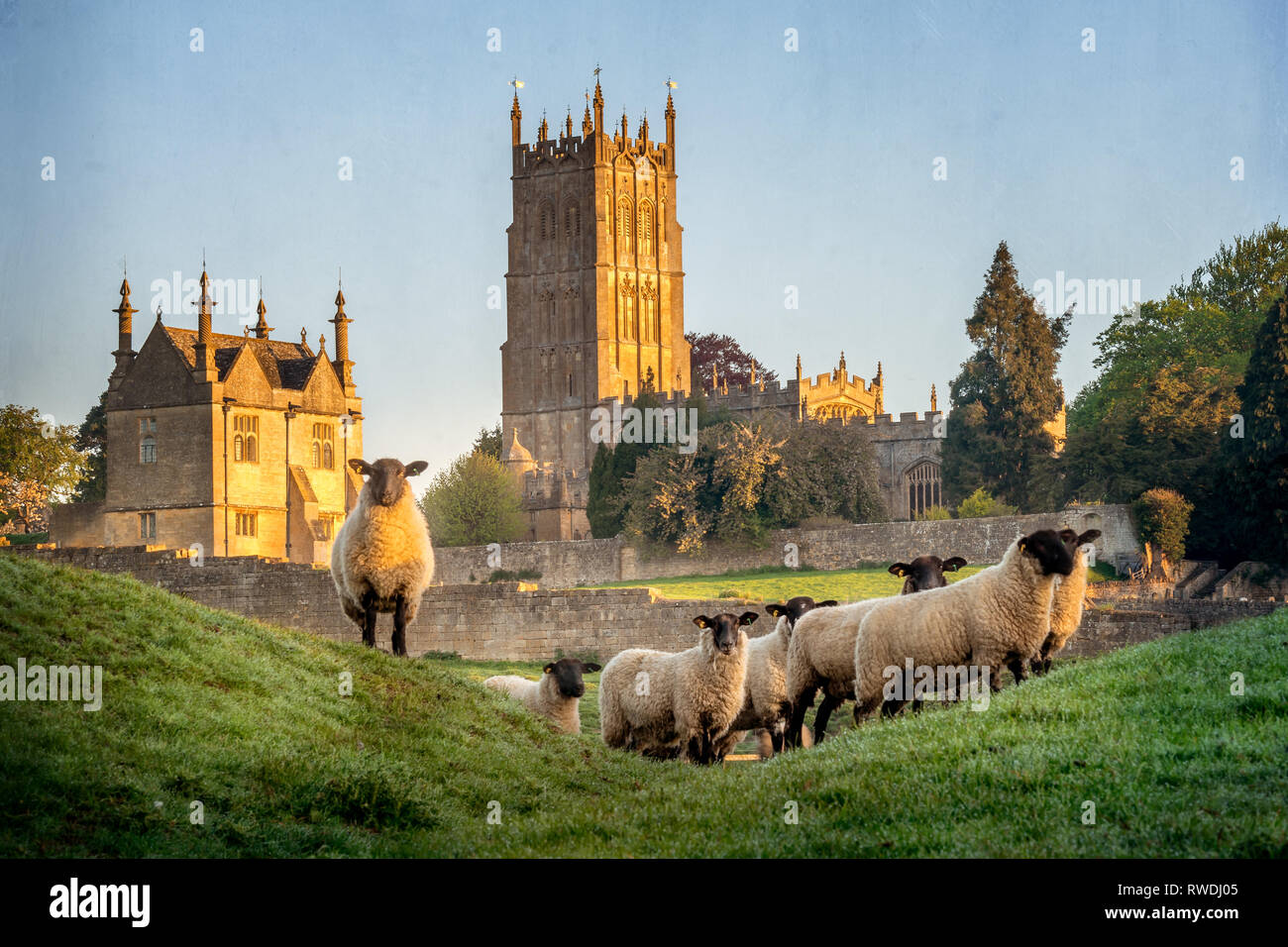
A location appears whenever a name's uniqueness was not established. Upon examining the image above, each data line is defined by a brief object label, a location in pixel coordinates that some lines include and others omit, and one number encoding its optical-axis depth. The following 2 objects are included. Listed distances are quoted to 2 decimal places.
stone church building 111.25
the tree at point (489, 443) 106.94
